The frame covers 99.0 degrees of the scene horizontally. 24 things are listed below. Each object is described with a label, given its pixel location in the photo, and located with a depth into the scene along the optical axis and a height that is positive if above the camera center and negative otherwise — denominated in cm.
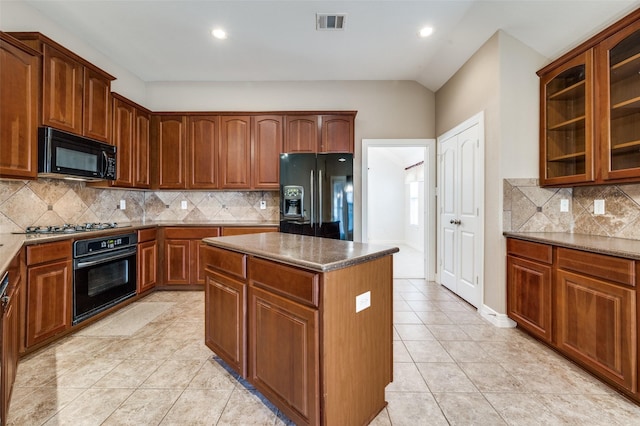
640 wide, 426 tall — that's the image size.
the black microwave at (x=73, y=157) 239 +55
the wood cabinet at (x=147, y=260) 338 -60
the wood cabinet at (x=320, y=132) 392 +117
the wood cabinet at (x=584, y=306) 163 -66
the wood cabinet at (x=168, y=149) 393 +93
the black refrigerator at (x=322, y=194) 367 +26
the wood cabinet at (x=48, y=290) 212 -64
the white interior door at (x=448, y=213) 361 +0
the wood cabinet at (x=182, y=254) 372 -56
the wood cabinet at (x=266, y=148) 395 +94
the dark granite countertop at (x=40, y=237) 155 -20
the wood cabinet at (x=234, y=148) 396 +95
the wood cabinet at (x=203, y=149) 395 +93
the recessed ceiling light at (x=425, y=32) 297 +201
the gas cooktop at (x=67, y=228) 254 -15
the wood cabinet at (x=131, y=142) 331 +92
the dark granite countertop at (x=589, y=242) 167 -21
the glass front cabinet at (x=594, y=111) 194 +83
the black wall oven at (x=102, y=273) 254 -62
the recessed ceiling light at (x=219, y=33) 302 +203
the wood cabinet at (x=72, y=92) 240 +120
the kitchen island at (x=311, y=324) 123 -57
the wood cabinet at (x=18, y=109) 213 +85
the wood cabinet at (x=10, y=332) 126 -65
